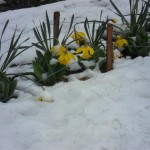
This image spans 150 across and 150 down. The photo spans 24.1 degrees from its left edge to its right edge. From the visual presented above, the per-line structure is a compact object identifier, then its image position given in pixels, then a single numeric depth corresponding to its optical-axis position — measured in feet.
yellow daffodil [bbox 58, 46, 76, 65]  9.63
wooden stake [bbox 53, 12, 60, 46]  11.00
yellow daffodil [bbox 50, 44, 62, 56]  10.01
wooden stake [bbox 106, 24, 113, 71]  9.97
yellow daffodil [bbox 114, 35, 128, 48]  10.77
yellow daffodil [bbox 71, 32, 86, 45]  10.77
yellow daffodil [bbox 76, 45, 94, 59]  9.86
